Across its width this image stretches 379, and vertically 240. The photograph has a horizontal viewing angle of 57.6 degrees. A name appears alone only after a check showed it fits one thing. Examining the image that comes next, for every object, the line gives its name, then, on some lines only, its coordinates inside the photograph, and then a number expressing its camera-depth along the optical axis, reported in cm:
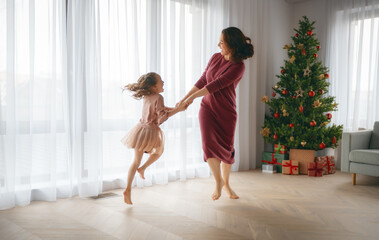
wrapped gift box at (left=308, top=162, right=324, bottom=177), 435
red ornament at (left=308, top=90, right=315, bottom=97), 435
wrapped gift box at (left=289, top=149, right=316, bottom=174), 446
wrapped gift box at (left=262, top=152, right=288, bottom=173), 461
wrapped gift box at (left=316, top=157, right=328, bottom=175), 441
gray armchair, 363
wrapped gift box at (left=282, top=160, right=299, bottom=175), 444
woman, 291
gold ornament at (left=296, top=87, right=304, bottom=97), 453
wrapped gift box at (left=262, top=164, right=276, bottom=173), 458
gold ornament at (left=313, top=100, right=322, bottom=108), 433
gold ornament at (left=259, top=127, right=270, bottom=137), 471
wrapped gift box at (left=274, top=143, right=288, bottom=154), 461
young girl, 279
